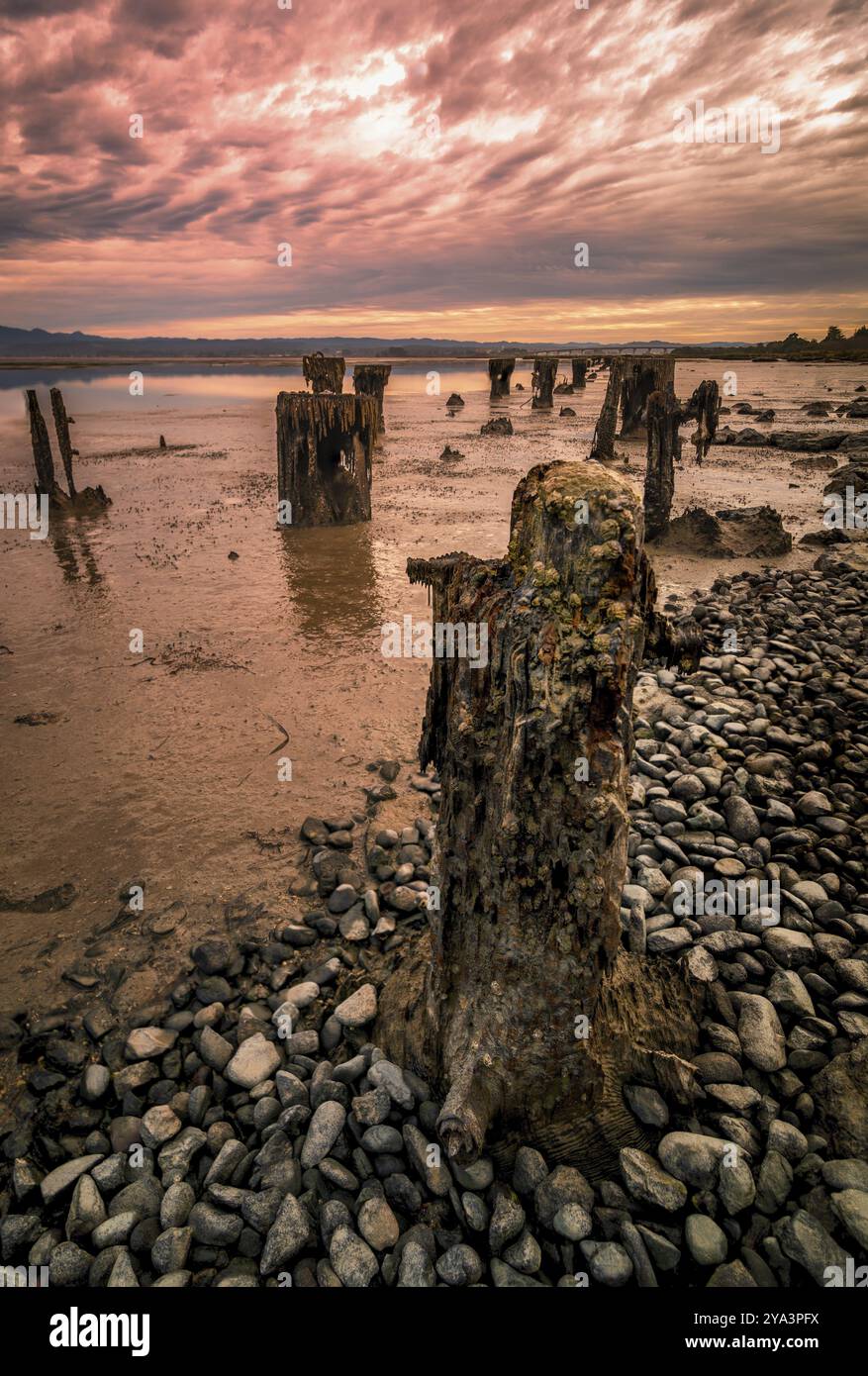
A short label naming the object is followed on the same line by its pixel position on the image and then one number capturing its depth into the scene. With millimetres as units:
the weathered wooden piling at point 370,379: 26653
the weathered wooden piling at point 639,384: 15162
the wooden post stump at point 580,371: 55325
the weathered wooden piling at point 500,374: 45547
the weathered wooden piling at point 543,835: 2648
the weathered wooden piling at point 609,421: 19469
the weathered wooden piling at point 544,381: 40834
